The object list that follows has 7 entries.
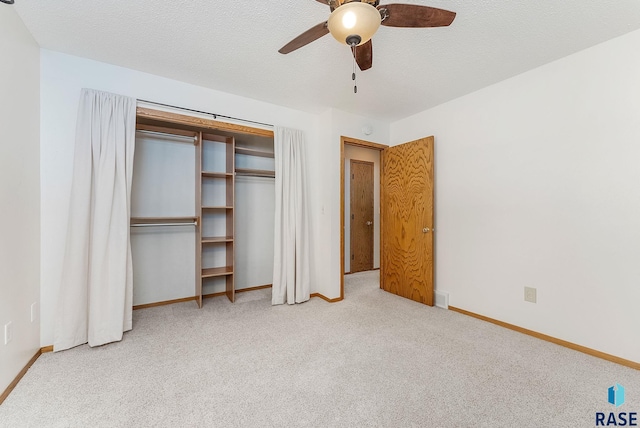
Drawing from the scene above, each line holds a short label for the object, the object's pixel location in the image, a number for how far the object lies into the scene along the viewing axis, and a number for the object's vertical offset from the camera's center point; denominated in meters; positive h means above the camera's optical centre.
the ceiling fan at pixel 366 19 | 1.19 +1.00
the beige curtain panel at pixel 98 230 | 2.15 -0.12
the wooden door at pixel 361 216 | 4.94 -0.01
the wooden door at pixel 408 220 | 3.21 -0.06
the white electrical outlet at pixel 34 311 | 2.00 -0.72
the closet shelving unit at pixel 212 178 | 2.82 +0.47
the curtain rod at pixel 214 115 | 2.61 +1.09
